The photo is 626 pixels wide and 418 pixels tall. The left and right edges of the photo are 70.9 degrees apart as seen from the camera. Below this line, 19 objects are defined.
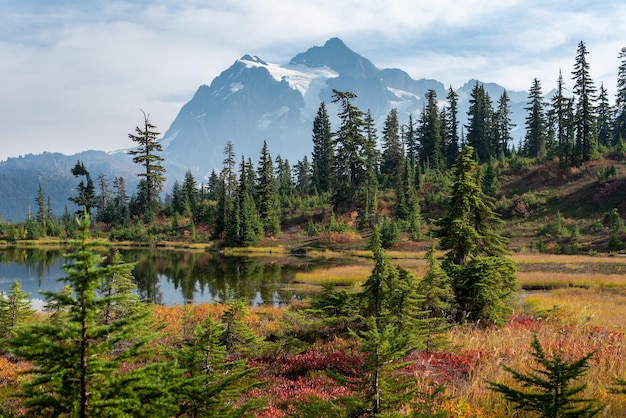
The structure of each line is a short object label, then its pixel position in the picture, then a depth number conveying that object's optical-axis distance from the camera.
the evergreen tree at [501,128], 85.12
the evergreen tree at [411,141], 95.19
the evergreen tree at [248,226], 61.56
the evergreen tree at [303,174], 114.44
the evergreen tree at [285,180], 86.19
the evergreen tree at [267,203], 67.62
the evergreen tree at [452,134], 88.94
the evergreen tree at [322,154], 86.31
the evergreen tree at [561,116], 66.06
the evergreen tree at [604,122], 79.88
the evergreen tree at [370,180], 66.25
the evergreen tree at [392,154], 82.62
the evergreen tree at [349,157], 71.38
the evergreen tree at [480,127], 84.38
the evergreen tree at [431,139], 85.19
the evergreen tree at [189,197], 83.38
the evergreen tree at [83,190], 82.38
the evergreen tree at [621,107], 81.00
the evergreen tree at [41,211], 111.75
